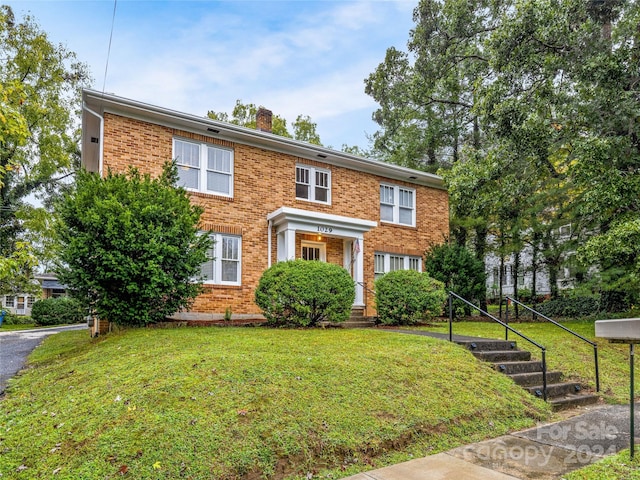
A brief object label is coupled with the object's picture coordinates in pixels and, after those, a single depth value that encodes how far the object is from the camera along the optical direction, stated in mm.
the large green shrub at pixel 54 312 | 24719
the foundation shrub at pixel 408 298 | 12203
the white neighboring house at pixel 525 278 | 18736
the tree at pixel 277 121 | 30247
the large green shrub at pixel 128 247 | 8758
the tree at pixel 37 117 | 23297
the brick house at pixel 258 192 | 12055
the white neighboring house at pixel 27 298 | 35781
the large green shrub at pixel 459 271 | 16125
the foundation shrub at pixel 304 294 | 10320
